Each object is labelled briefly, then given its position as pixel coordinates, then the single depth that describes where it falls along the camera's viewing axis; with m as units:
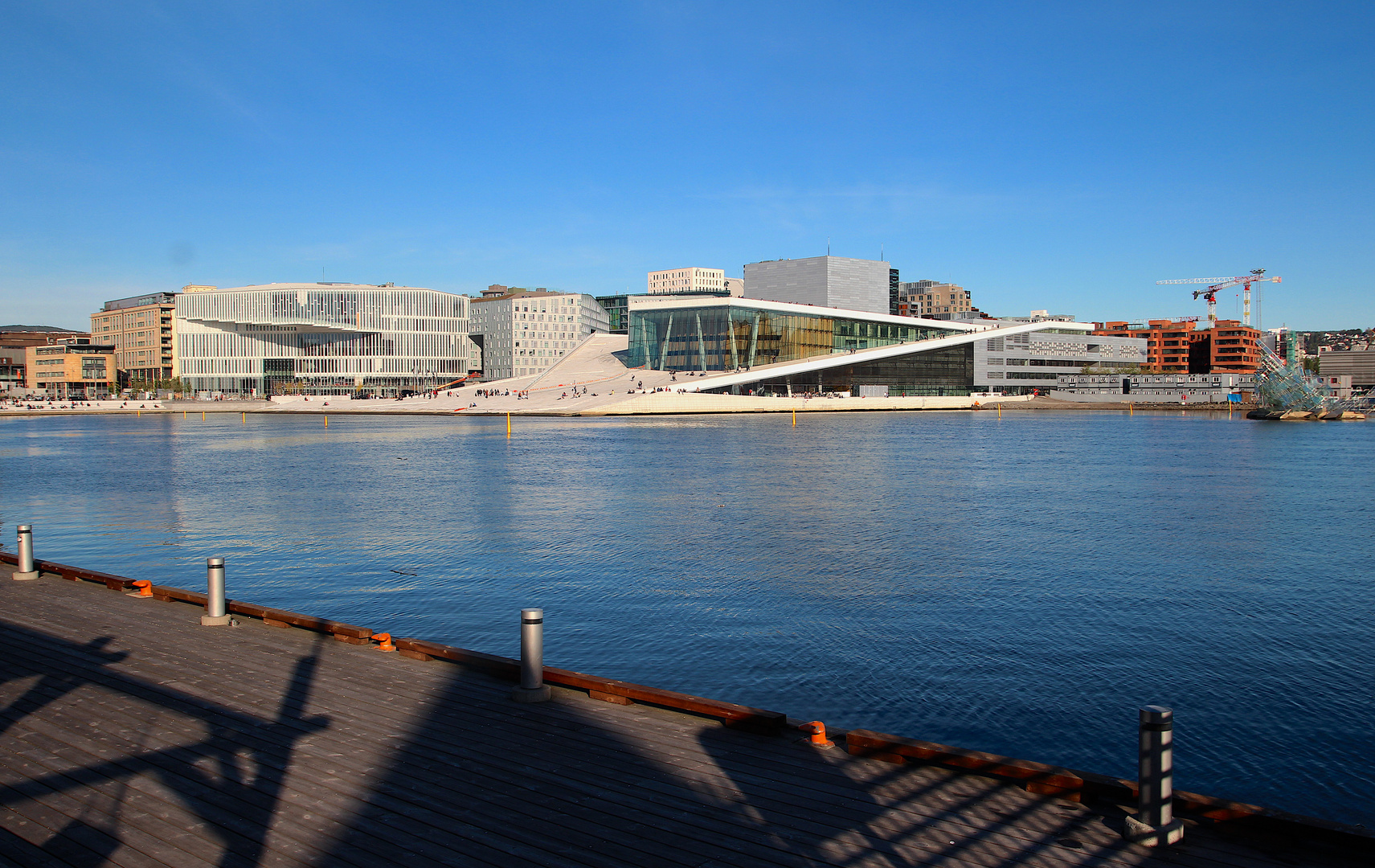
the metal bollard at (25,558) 14.41
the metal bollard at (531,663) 8.30
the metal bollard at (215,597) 11.34
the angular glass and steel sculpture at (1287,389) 103.81
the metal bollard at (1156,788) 5.67
